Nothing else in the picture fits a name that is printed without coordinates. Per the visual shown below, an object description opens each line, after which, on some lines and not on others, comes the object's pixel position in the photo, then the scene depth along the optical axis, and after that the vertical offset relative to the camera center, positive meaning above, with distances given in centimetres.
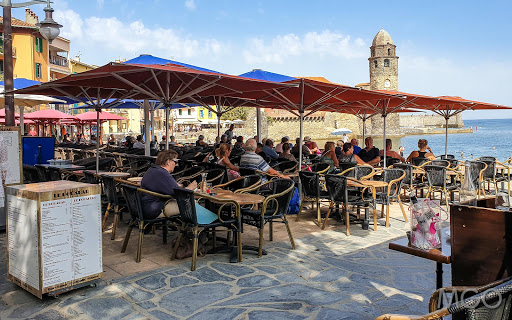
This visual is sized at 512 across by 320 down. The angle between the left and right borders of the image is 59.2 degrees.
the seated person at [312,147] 1106 -26
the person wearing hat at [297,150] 954 -28
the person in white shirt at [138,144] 1304 -21
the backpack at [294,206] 652 -101
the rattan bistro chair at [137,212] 417 -72
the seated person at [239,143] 1041 -15
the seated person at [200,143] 1341 -19
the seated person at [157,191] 425 -51
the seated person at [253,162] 618 -35
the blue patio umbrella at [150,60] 684 +120
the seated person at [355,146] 991 -21
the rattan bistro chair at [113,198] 494 -69
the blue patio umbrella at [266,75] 798 +113
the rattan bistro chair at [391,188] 594 -70
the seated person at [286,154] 833 -32
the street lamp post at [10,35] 603 +145
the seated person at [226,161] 623 -34
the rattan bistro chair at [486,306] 133 -51
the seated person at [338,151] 924 -30
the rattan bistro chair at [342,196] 546 -74
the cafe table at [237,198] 427 -61
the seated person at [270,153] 832 -30
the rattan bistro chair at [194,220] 399 -77
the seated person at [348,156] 795 -36
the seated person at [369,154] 868 -34
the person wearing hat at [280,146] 990 -22
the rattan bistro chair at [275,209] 439 -74
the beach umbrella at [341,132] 2080 +22
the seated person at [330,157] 732 -35
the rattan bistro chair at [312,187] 588 -67
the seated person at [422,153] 909 -33
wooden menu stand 321 -73
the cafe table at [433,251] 191 -51
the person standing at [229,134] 1385 +9
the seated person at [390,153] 924 -35
